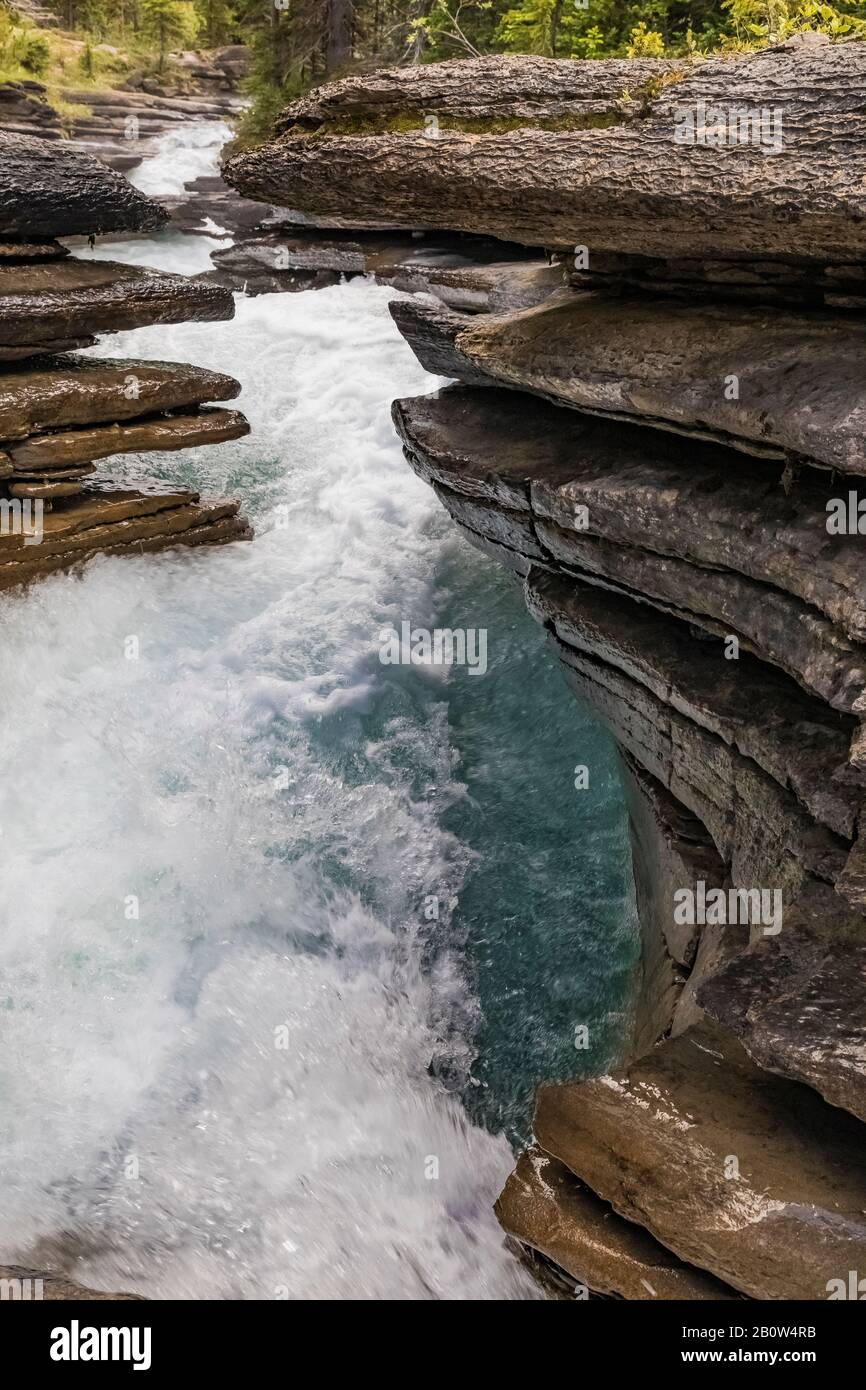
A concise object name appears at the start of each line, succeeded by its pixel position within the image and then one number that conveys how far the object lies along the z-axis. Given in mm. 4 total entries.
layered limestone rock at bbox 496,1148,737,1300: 5578
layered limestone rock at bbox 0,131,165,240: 9758
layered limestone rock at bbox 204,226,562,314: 13679
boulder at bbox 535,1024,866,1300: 5242
